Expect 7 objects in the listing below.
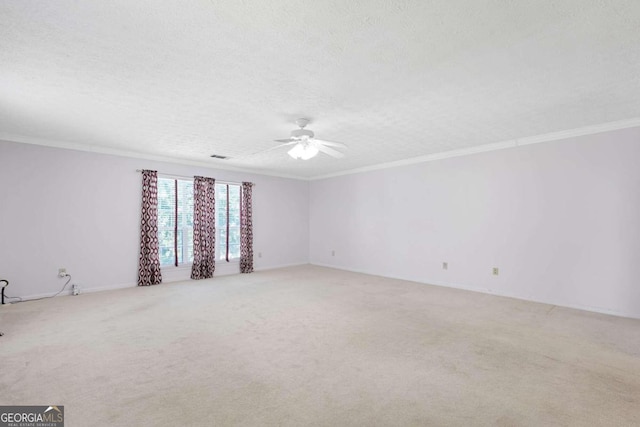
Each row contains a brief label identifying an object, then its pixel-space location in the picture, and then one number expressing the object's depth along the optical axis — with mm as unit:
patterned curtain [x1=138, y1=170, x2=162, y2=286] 5820
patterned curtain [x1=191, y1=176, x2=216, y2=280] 6480
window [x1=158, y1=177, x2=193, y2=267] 6188
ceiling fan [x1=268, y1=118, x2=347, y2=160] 3760
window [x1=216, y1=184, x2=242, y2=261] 7078
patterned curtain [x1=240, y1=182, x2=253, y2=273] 7301
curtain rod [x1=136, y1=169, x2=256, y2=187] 6186
